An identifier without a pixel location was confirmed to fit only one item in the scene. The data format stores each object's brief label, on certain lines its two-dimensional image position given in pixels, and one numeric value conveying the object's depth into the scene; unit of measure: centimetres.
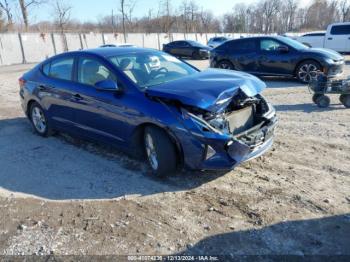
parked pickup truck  1964
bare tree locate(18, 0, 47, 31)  4949
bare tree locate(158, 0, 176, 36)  5325
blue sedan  417
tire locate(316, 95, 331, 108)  791
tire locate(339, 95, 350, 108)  779
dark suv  1093
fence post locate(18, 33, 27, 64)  3019
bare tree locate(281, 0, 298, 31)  9750
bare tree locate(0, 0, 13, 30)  4716
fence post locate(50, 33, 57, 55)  3325
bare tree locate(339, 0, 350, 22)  7756
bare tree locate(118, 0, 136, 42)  4682
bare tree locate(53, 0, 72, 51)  4434
